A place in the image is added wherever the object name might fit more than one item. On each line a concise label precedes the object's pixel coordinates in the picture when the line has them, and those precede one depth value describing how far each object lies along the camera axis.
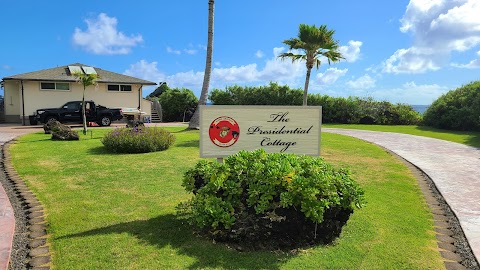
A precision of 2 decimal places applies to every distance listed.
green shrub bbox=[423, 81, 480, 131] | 20.64
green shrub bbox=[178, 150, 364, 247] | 3.89
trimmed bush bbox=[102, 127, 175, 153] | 10.90
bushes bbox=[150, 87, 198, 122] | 30.44
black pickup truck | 22.03
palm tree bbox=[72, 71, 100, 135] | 17.12
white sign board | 4.98
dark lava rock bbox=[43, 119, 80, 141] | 13.89
